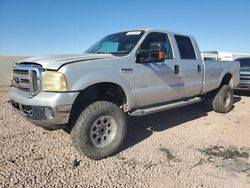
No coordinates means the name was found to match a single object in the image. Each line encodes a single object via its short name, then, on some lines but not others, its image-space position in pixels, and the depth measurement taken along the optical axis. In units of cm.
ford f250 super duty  272
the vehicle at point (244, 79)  791
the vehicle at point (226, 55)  2225
